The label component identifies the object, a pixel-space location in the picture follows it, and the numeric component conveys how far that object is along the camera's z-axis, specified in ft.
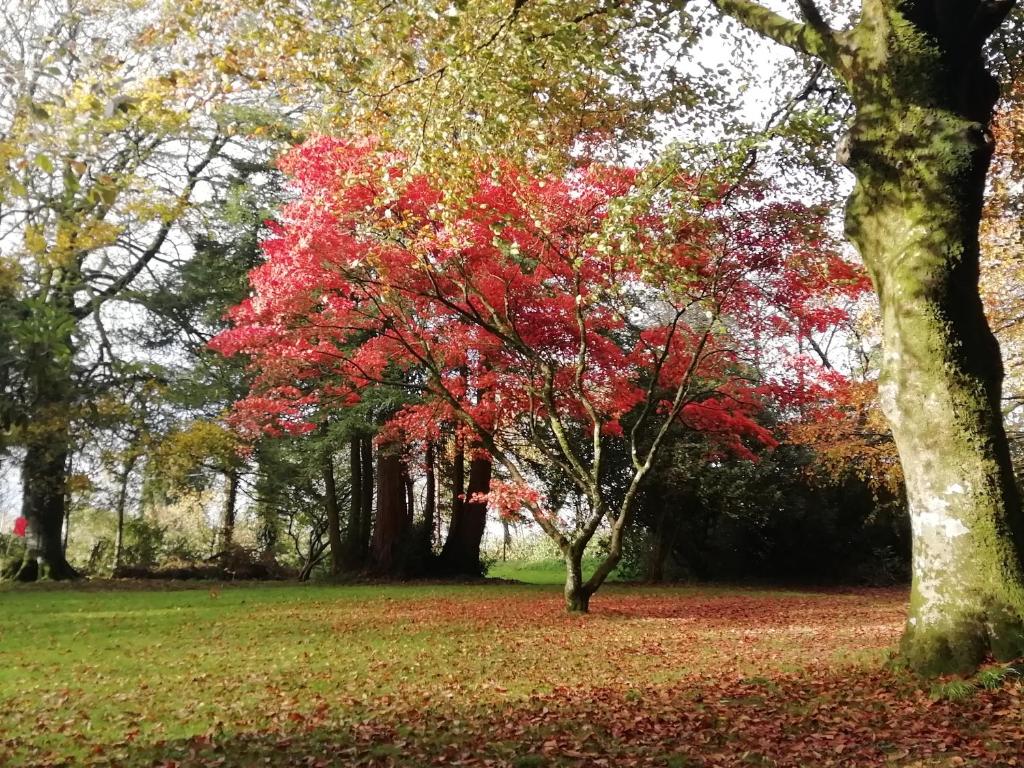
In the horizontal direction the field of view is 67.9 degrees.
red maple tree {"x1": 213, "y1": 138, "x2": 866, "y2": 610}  30.53
